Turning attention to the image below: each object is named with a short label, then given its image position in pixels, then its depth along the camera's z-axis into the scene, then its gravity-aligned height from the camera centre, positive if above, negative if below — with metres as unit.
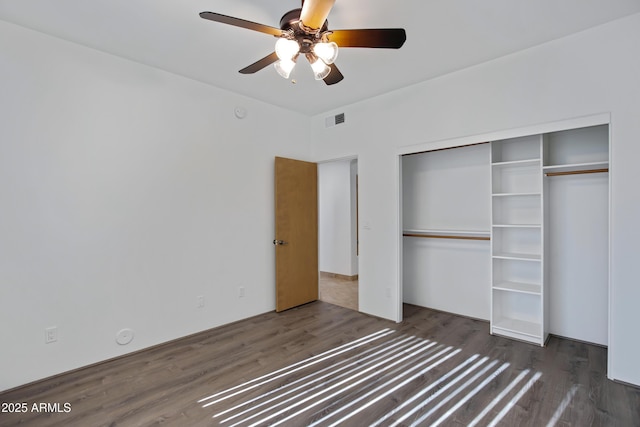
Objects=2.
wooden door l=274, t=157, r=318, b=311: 4.18 -0.29
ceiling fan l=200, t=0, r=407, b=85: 1.76 +1.07
